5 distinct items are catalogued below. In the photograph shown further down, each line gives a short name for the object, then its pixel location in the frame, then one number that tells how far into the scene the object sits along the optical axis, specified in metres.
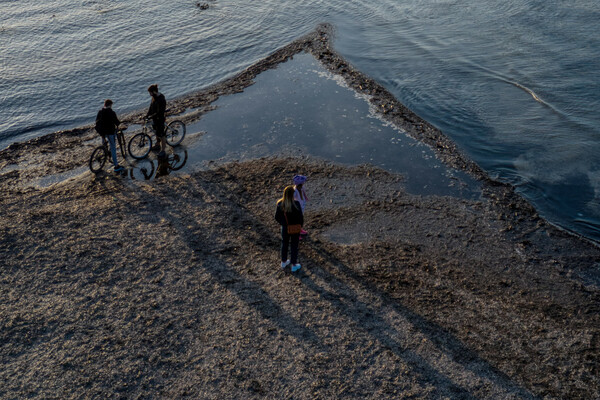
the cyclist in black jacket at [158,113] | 15.54
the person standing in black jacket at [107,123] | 14.72
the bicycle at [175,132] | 17.03
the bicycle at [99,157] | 15.14
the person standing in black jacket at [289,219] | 10.44
